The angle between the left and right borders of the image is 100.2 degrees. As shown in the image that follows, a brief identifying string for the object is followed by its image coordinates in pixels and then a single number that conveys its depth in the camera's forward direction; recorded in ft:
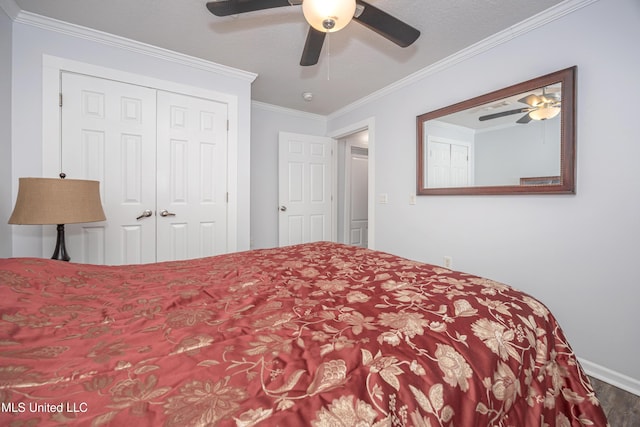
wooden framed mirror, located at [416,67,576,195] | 6.13
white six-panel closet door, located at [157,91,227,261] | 8.50
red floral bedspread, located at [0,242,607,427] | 1.60
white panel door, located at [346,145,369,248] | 15.40
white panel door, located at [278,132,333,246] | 12.60
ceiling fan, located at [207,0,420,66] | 4.62
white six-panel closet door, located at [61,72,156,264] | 7.30
